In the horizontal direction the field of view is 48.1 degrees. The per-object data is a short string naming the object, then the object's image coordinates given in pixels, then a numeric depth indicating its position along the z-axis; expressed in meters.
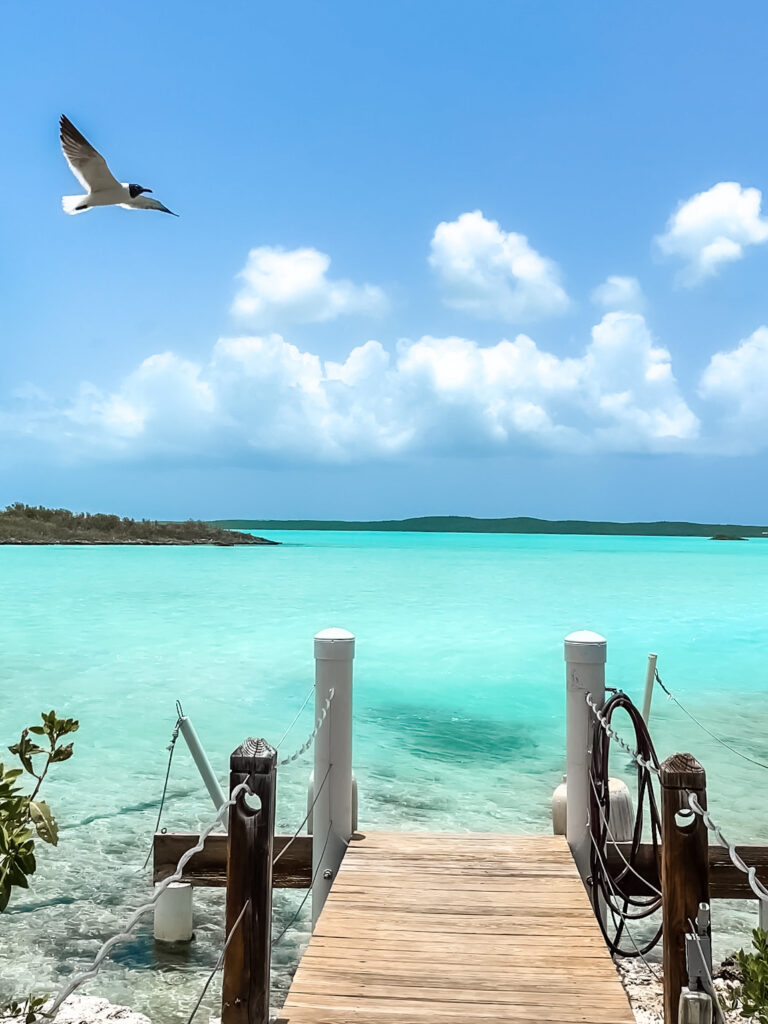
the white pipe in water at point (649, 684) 9.38
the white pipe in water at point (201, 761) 6.15
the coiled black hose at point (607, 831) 4.77
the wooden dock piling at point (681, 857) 3.08
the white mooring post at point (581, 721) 5.14
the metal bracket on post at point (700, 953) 2.82
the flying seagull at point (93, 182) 8.69
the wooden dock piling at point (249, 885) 3.16
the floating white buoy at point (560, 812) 5.53
